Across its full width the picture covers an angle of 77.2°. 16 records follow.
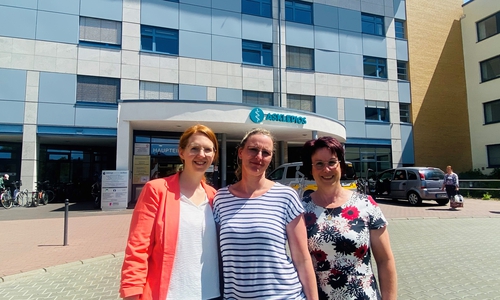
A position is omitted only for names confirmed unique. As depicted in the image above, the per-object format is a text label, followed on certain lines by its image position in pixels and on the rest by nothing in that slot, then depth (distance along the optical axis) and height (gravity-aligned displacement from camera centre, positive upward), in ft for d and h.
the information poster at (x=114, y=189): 44.04 -2.46
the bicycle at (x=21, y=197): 51.67 -4.17
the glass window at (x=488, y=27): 82.53 +38.69
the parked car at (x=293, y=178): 37.19 -1.06
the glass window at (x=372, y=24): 81.76 +38.36
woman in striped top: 5.92 -1.38
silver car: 46.47 -2.35
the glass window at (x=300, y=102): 73.10 +16.21
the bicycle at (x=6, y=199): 49.70 -4.33
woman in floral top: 6.43 -1.55
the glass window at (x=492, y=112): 82.38 +15.36
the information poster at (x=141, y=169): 53.12 +0.42
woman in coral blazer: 5.84 -1.50
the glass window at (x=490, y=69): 82.89 +27.20
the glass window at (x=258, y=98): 69.77 +16.49
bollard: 23.80 -4.57
